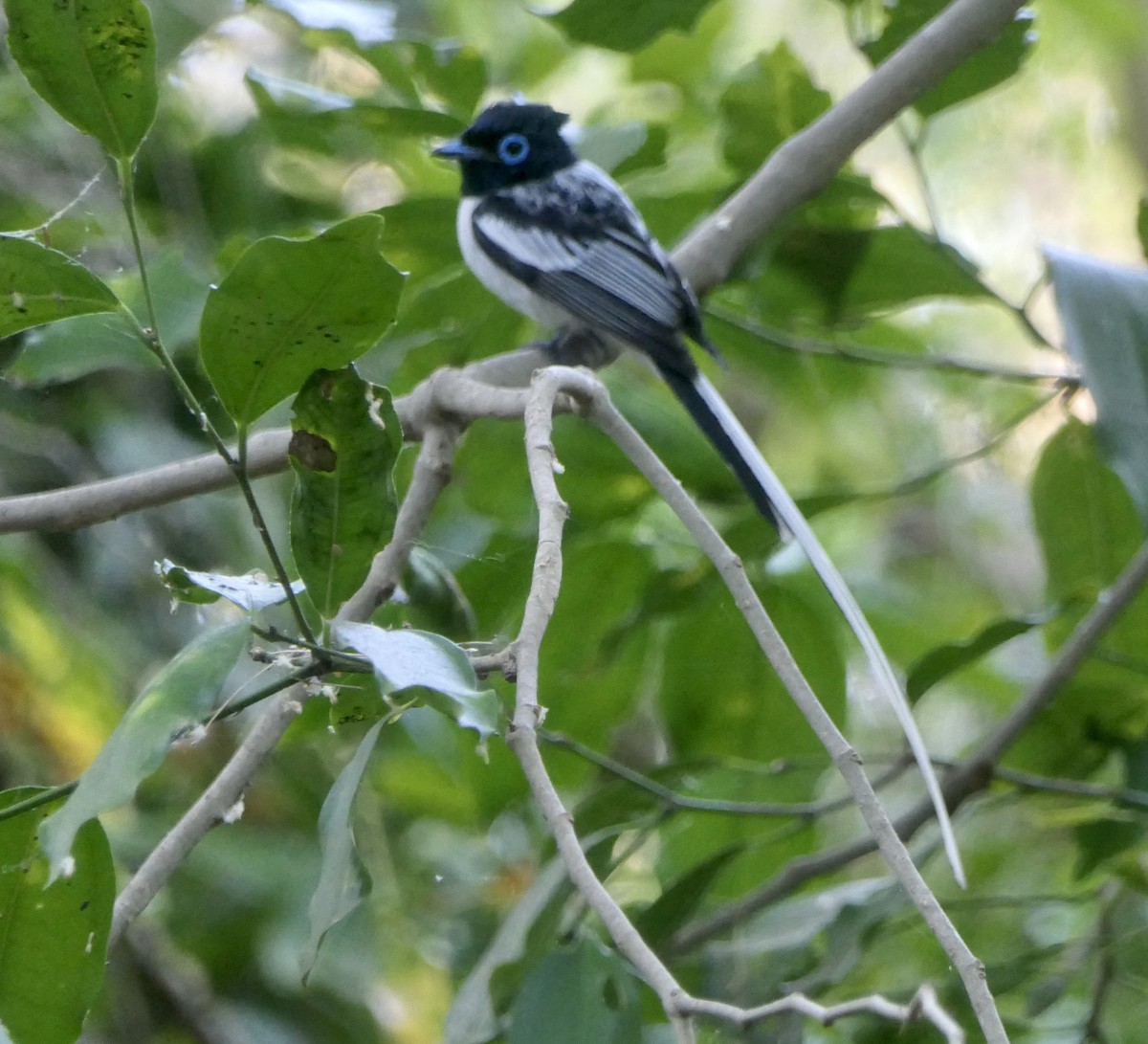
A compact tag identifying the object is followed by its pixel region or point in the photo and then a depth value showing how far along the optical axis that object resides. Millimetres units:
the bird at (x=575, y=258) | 5016
